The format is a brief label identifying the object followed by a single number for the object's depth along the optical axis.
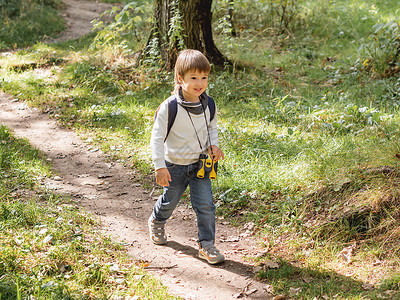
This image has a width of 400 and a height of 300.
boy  7.12
